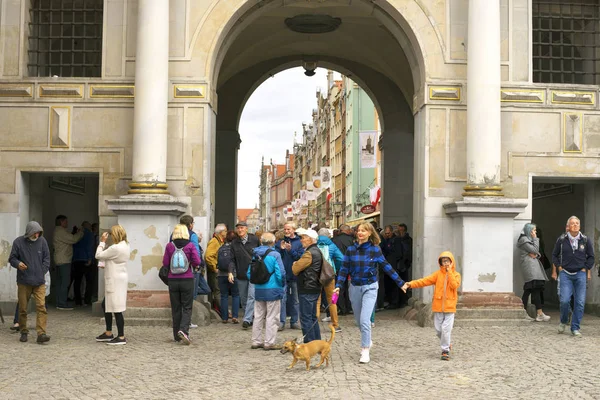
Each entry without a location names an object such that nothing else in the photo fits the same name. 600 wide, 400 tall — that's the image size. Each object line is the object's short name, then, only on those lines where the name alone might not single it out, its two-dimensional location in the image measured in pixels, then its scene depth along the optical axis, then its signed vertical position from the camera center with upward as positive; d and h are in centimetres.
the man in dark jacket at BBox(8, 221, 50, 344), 1229 -59
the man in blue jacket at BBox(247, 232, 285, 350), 1174 -95
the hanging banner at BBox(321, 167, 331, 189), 4947 +332
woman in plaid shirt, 1062 -48
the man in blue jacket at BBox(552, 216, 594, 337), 1333 -47
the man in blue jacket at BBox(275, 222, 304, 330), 1418 -55
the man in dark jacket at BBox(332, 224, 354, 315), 1669 -28
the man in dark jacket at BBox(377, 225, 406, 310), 1828 -71
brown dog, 980 -139
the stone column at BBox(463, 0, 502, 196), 1540 +246
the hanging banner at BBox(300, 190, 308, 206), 5696 +229
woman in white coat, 1207 -71
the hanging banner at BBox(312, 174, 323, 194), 5104 +293
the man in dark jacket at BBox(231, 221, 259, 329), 1431 -59
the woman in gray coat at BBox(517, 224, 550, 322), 1527 -58
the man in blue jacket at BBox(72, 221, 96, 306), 1833 -74
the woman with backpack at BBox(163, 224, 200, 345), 1226 -69
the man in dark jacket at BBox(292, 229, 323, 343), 1090 -75
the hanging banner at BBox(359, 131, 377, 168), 3838 +395
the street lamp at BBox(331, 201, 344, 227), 7491 +212
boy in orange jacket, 1080 -83
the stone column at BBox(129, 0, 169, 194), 1514 +235
